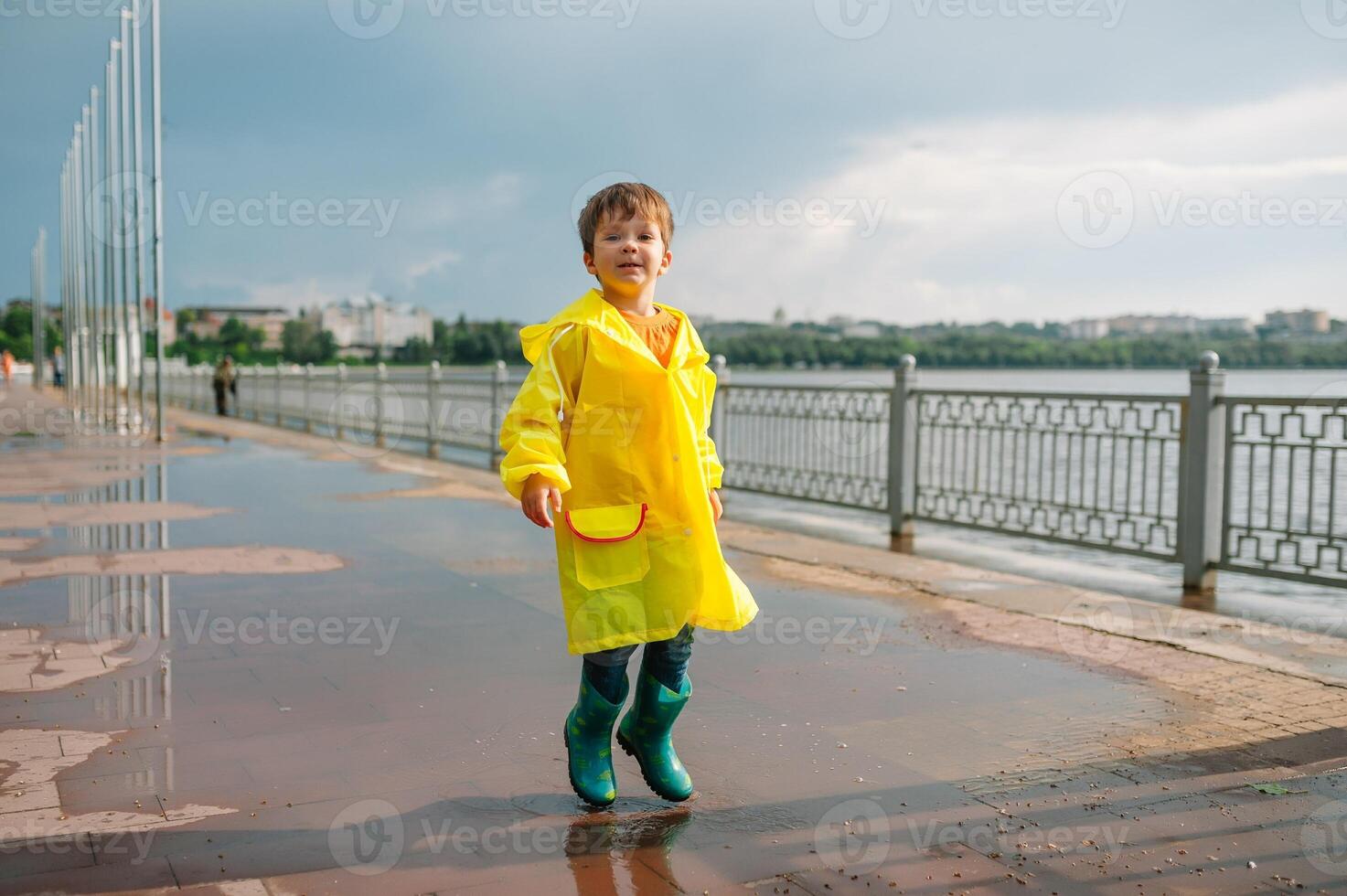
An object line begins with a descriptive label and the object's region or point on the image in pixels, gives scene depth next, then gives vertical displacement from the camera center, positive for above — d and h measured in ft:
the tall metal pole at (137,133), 66.64 +13.62
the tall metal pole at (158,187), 63.10 +9.61
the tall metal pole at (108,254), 85.15 +8.62
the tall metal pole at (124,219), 76.13 +10.45
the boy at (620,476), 9.96 -0.98
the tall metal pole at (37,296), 207.62 +11.50
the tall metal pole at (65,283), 140.97 +10.00
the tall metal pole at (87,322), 105.69 +3.77
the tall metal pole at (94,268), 98.39 +8.34
